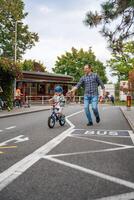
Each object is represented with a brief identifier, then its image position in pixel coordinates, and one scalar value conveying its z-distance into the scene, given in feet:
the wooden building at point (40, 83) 86.67
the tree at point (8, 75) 41.31
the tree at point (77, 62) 133.95
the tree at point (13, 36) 72.11
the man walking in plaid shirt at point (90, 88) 22.53
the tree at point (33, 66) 124.58
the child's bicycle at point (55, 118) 20.95
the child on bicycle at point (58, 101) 22.14
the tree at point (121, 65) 113.22
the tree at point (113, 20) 18.95
